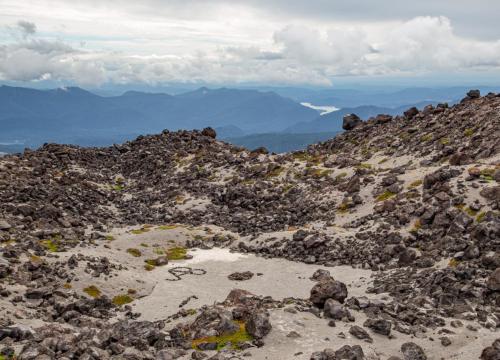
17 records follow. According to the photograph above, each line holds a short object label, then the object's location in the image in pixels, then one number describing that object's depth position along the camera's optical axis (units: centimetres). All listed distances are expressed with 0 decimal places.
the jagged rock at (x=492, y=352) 3716
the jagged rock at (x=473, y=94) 14112
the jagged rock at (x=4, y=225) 7781
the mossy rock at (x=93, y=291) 6249
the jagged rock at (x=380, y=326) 4288
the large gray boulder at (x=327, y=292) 4900
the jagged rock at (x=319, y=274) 6662
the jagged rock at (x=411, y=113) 14488
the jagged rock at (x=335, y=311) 4588
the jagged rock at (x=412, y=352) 3909
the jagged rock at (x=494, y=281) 5036
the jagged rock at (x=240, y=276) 7299
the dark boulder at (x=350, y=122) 16550
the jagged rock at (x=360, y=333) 4168
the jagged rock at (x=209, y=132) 17025
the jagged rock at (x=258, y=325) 4144
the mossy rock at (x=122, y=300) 6289
